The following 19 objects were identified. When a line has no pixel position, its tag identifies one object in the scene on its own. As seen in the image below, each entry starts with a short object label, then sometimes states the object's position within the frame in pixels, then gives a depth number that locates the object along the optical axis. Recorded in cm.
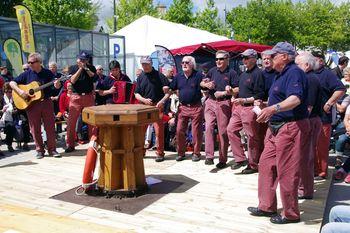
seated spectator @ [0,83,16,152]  836
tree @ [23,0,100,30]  2534
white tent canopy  1927
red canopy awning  1482
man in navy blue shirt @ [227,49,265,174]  615
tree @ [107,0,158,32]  3891
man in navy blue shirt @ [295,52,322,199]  516
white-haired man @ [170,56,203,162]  702
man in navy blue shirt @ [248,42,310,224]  406
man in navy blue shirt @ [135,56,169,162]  711
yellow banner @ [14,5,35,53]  1164
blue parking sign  1872
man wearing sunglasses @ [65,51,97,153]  781
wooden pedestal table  500
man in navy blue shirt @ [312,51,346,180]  596
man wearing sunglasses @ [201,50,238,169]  662
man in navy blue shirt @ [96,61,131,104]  750
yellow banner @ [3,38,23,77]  1182
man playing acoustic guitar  743
